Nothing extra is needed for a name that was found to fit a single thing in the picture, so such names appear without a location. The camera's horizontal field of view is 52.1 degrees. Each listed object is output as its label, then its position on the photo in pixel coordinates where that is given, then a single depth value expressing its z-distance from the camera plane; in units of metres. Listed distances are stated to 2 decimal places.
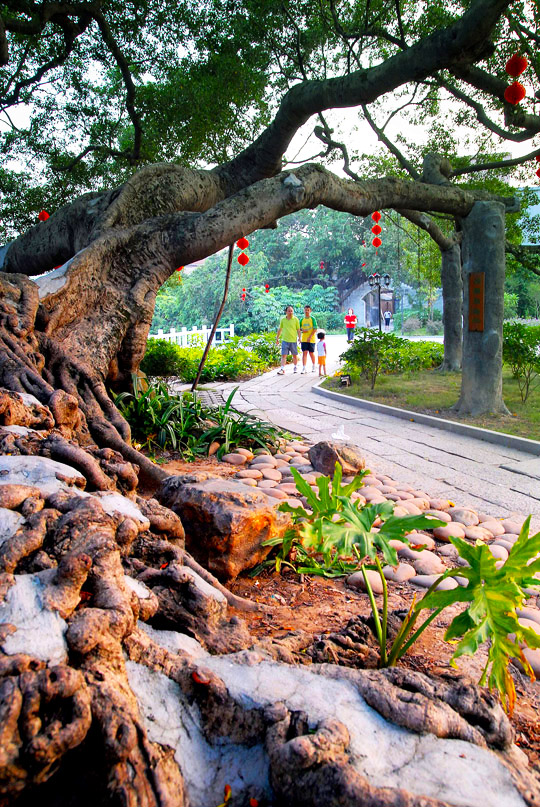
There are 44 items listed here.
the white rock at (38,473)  2.00
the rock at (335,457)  4.98
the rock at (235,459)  5.28
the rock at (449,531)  3.70
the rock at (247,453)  5.49
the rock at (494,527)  3.79
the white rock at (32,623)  1.28
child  13.91
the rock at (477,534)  3.68
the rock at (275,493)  4.18
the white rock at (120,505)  2.07
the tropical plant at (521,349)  8.99
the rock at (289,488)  4.39
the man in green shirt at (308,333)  14.53
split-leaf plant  1.58
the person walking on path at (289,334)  14.30
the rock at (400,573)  3.12
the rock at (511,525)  3.85
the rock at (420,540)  3.60
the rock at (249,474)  4.82
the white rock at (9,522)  1.66
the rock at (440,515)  4.00
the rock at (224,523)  2.89
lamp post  20.51
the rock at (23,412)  2.63
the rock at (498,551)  3.30
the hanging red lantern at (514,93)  6.78
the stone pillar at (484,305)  7.87
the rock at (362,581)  2.95
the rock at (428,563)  3.25
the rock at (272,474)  4.83
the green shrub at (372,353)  10.69
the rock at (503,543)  3.49
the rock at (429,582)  3.04
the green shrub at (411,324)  36.53
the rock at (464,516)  3.97
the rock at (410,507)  4.03
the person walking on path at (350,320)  21.70
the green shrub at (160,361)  11.73
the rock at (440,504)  4.26
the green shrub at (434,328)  34.75
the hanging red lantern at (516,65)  6.51
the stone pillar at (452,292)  12.69
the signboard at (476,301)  7.91
